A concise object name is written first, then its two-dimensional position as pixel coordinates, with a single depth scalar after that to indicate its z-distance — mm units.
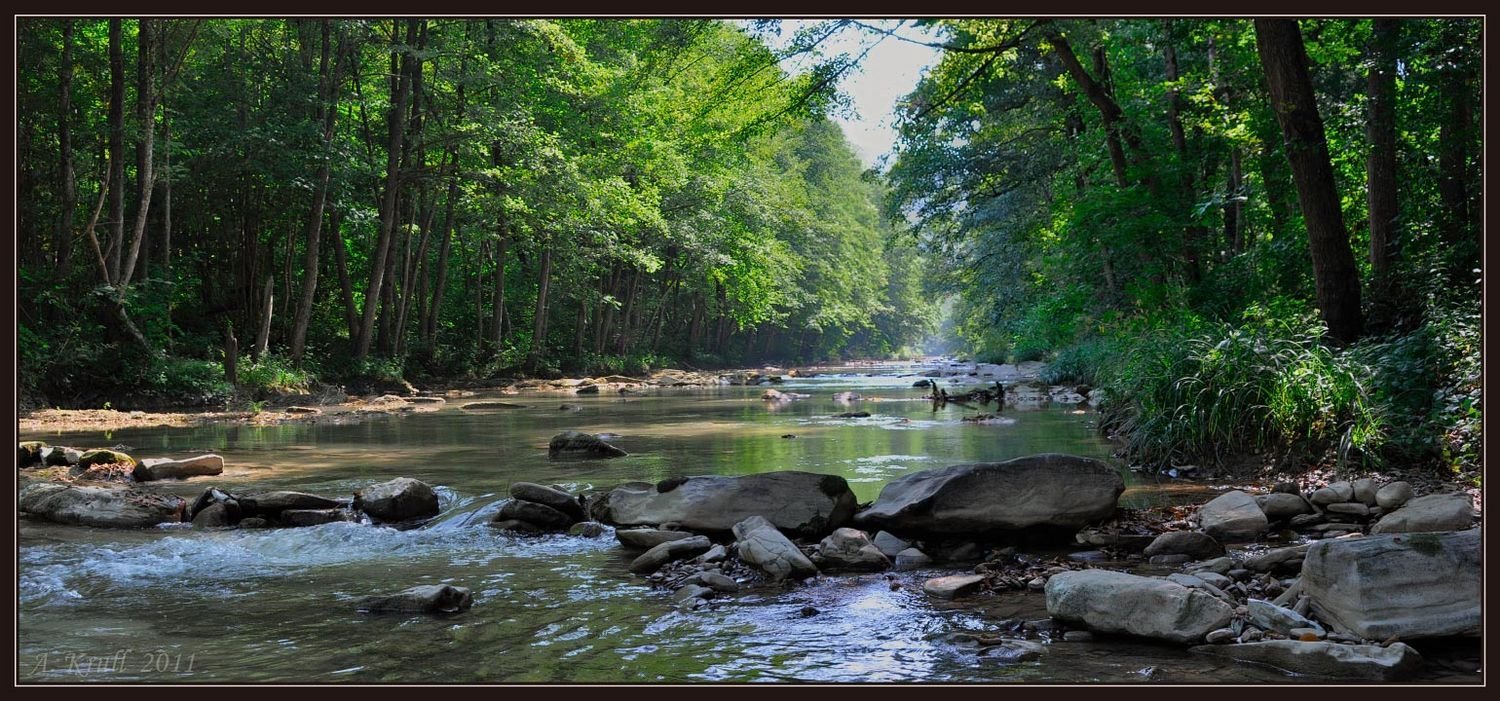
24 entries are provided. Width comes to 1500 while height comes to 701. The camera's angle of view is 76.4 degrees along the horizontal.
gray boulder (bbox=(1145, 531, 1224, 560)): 5664
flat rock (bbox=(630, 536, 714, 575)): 5723
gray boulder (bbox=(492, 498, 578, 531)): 7199
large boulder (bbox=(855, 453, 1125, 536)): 6168
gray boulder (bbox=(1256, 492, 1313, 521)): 6445
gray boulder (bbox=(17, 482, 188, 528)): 7199
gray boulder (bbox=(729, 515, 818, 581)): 5422
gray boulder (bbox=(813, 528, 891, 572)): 5695
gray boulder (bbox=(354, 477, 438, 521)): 7520
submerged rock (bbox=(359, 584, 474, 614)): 4707
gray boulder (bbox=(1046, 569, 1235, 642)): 4000
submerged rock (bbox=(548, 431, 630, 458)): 11570
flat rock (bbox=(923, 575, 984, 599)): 4941
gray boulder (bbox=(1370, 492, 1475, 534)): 5289
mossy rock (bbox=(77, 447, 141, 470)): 9680
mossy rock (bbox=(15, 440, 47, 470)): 9836
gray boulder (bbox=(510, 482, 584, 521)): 7383
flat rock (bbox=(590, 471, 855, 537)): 6621
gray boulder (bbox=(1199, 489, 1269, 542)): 6098
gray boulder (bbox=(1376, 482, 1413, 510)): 6238
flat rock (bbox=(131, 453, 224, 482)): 9203
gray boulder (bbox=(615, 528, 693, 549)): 6297
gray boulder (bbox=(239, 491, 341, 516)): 7422
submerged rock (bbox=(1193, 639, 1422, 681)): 3482
